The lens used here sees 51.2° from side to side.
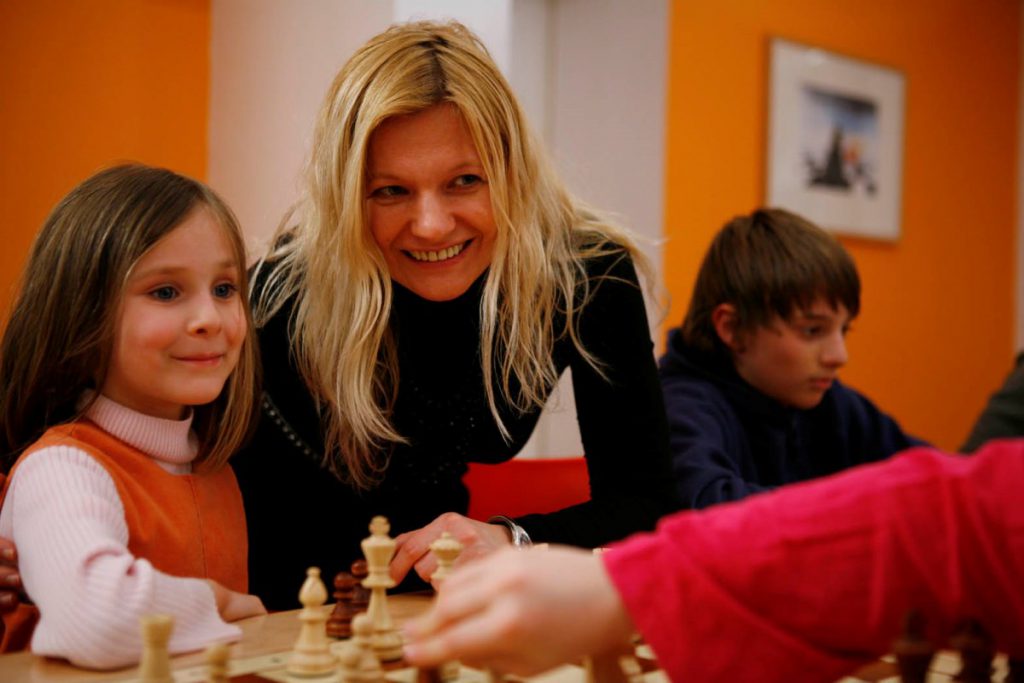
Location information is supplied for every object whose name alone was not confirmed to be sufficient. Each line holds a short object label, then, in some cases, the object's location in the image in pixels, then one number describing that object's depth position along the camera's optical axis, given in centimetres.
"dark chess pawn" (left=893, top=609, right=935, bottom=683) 77
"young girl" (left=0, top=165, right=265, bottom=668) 148
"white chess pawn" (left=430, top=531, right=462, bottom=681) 118
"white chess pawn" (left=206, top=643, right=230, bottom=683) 94
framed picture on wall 448
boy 249
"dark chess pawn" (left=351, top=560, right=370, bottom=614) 124
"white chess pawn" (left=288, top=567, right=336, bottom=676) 105
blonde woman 174
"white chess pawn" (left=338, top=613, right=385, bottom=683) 95
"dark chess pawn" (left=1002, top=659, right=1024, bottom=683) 85
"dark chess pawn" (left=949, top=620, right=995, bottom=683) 80
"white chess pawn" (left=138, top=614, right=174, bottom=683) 97
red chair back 216
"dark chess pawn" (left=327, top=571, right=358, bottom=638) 123
